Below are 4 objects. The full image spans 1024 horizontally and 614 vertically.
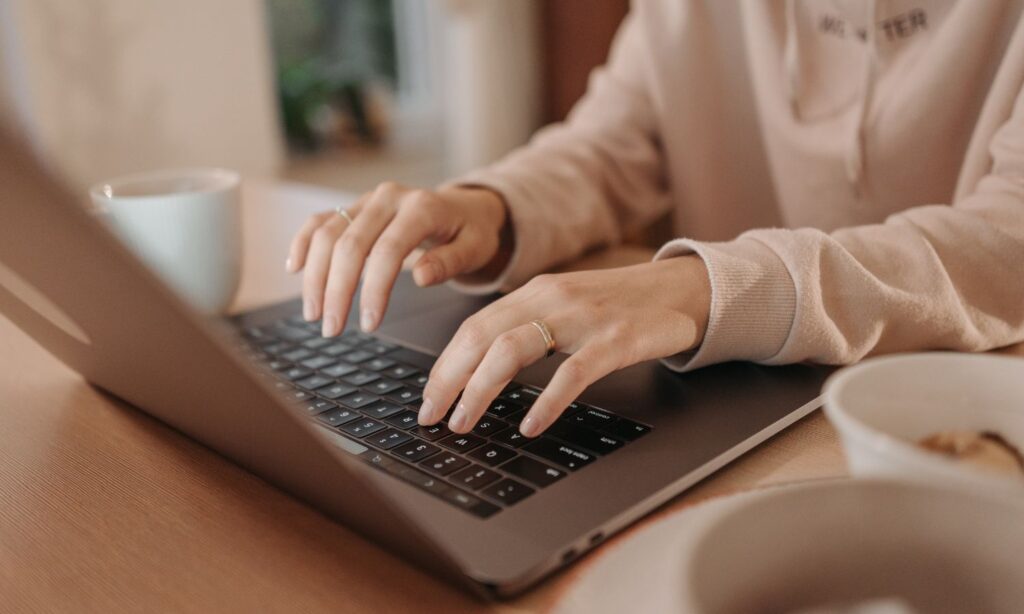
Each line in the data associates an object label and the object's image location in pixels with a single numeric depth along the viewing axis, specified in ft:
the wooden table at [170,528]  1.27
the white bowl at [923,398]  1.07
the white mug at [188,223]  2.40
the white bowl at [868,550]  0.95
